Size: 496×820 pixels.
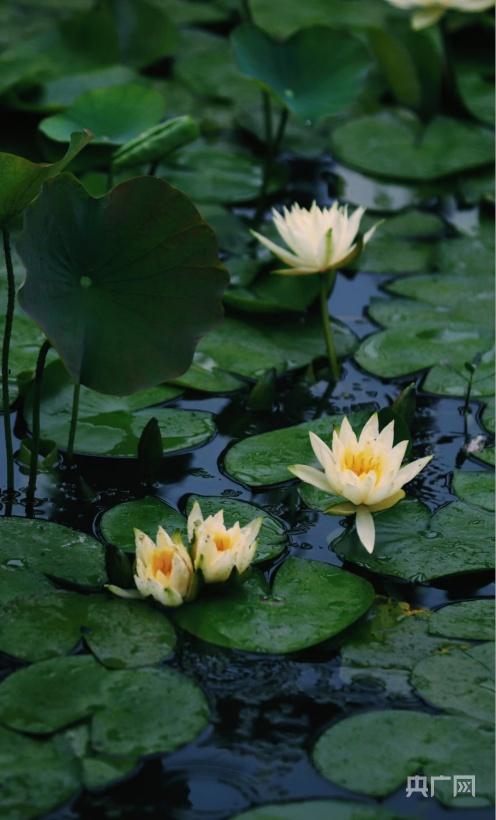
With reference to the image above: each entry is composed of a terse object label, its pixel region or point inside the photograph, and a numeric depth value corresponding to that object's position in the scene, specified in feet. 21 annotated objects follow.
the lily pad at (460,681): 16.06
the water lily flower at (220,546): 16.30
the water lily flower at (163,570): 16.26
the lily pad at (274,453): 16.94
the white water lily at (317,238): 17.27
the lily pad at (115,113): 18.19
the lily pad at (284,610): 16.23
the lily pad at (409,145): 19.14
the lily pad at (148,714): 15.89
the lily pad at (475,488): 16.86
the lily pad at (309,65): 18.71
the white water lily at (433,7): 19.27
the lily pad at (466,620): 16.32
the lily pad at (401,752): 15.84
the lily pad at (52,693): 15.92
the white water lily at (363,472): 16.51
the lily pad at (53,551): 16.42
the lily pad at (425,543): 16.55
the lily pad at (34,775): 15.73
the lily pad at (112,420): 17.06
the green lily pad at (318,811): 15.73
